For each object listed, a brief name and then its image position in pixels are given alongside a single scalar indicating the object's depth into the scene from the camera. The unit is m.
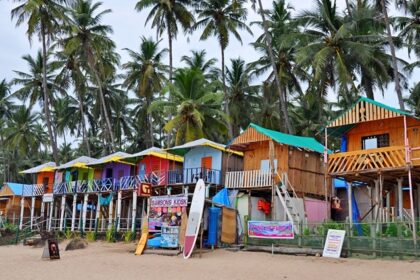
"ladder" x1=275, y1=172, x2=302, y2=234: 21.69
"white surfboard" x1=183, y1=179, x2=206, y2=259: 19.69
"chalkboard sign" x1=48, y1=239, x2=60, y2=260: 19.70
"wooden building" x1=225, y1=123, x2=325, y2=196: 24.52
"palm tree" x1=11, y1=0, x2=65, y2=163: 33.59
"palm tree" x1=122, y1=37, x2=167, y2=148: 40.72
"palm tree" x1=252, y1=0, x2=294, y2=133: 31.58
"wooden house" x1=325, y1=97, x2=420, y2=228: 19.05
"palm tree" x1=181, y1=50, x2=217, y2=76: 42.88
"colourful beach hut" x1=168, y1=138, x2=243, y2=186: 27.33
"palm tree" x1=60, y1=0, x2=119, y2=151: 38.09
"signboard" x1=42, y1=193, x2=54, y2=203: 35.95
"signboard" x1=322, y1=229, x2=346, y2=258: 17.62
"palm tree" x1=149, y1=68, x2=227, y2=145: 32.84
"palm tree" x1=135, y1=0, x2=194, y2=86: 38.22
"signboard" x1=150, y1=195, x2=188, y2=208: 21.94
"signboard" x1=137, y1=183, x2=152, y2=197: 27.50
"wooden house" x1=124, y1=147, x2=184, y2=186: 29.92
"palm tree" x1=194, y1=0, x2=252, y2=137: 38.50
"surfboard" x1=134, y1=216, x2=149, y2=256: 21.57
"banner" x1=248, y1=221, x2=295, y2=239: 19.56
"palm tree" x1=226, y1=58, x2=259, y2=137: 41.53
